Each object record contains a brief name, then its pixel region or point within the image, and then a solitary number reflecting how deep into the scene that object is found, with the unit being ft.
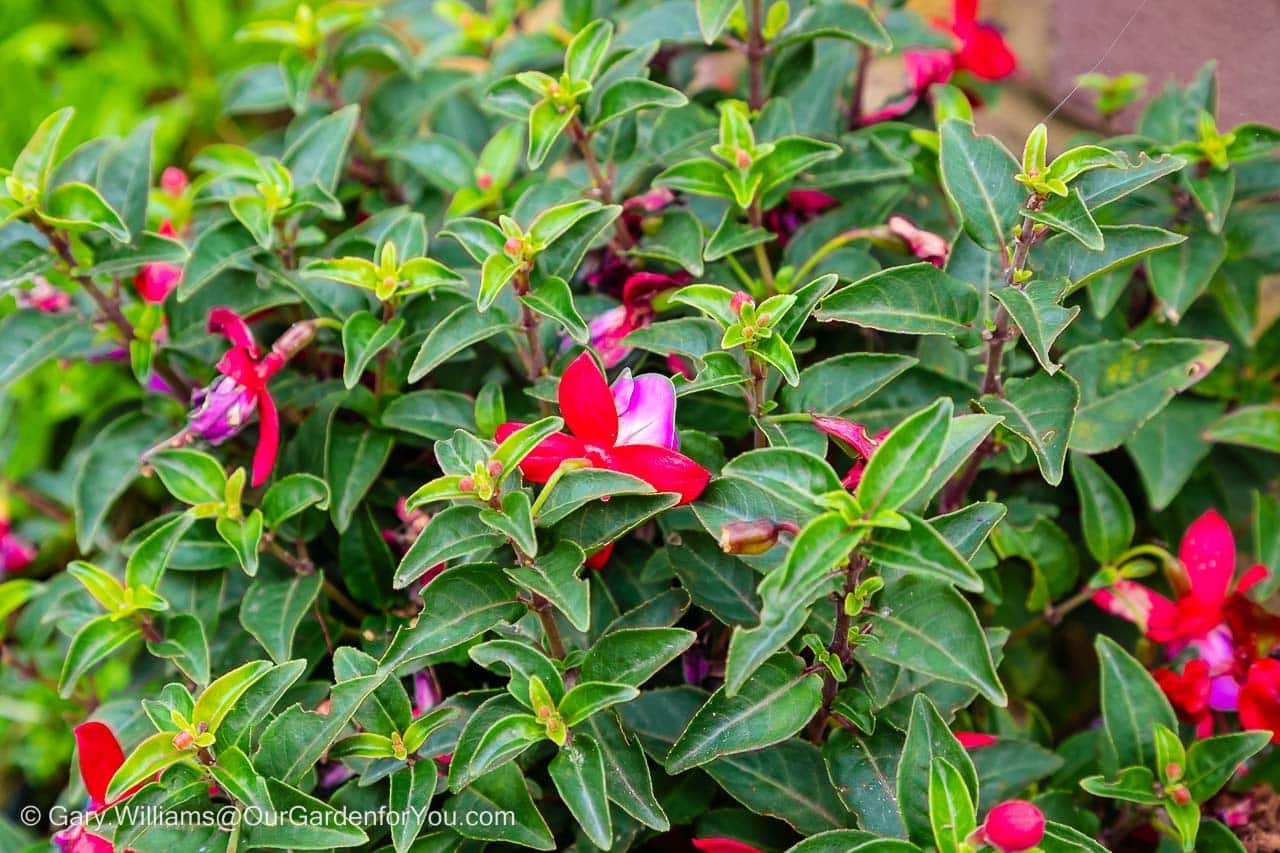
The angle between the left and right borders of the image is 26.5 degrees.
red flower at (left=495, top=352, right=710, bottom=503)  2.10
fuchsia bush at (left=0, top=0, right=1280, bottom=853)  2.09
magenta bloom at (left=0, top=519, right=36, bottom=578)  2.72
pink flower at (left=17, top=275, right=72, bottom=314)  2.44
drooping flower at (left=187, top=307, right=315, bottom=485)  2.29
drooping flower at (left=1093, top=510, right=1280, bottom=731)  2.31
